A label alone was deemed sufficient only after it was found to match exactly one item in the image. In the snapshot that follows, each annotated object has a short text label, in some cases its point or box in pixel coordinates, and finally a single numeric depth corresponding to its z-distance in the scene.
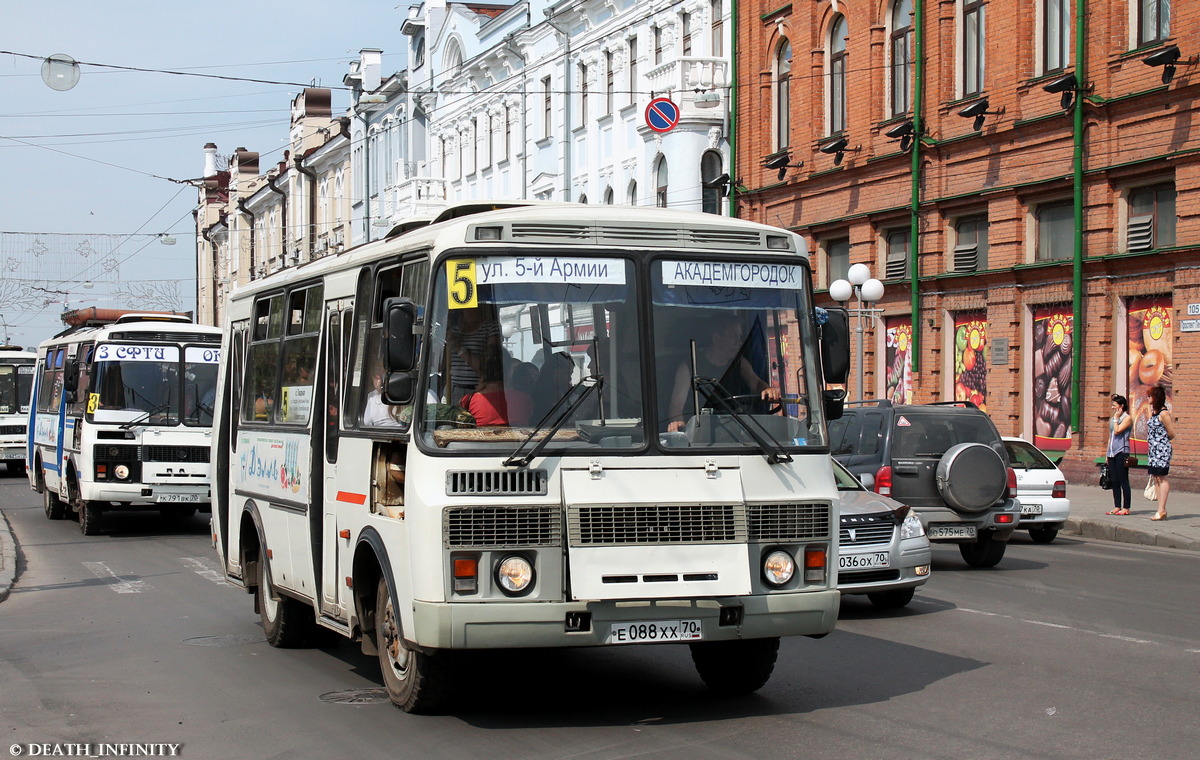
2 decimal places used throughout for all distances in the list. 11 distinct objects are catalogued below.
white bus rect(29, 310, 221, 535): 20.62
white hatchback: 18.97
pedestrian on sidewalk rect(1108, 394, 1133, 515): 21.31
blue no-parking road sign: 37.25
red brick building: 24.89
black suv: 15.31
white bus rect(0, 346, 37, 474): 37.44
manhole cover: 8.57
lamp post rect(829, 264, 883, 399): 25.73
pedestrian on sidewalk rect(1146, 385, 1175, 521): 20.66
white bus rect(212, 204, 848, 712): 7.36
